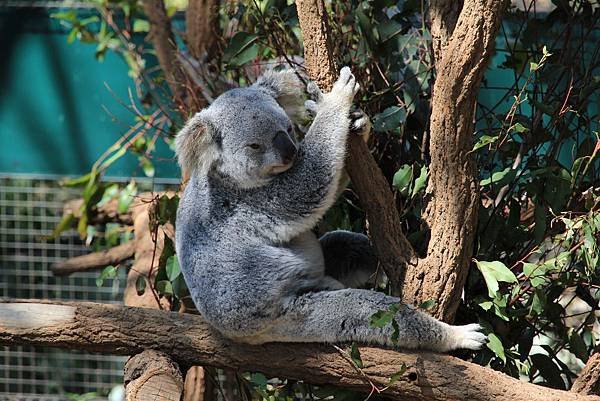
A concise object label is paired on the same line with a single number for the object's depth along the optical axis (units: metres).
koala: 5.46
